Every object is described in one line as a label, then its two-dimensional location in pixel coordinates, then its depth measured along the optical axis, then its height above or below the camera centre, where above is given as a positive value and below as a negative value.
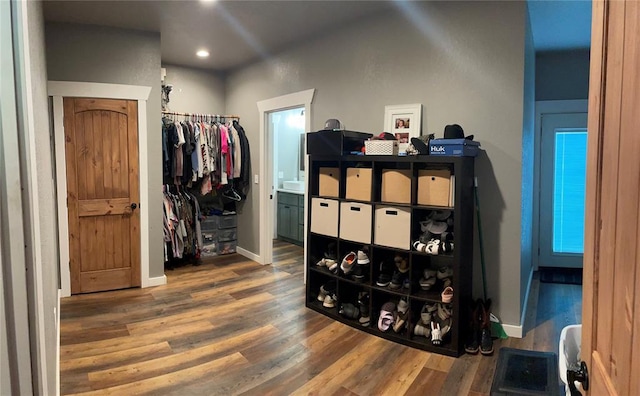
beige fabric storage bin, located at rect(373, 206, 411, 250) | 3.10 -0.42
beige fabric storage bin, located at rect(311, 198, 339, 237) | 3.58 -0.38
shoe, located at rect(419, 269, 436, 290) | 3.11 -0.82
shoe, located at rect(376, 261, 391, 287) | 3.25 -0.82
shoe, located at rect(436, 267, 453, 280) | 3.13 -0.77
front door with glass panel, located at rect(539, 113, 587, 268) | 4.98 -0.19
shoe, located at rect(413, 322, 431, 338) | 3.08 -1.18
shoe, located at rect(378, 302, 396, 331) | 3.23 -1.15
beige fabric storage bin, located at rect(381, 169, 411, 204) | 3.13 -0.09
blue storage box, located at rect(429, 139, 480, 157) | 2.85 +0.18
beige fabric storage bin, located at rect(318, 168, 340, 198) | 3.58 -0.08
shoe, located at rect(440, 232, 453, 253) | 2.97 -0.51
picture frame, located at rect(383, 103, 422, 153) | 3.44 +0.45
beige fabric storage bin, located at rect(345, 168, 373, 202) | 3.32 -0.08
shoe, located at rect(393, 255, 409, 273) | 3.25 -0.72
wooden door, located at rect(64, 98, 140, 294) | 4.05 -0.18
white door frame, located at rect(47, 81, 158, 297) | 3.92 +0.24
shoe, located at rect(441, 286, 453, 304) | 2.92 -0.87
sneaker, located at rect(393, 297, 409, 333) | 3.17 -1.11
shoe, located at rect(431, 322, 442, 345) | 2.96 -1.18
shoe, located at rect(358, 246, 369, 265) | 3.39 -0.70
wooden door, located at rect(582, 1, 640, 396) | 0.64 -0.06
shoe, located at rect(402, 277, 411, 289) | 3.11 -0.85
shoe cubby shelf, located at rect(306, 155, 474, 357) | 2.93 -0.51
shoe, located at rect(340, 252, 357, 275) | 3.47 -0.76
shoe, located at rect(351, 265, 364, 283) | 3.39 -0.84
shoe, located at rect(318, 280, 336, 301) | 3.77 -1.07
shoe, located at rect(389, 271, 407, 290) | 3.19 -0.83
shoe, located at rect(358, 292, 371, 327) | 3.36 -1.13
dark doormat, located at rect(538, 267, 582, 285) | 4.79 -1.26
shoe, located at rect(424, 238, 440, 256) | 2.96 -0.54
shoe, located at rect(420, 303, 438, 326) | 3.10 -1.06
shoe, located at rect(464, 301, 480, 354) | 2.95 -1.17
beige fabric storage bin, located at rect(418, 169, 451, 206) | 2.94 -0.10
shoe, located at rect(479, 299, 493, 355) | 2.92 -1.15
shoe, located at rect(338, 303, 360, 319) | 3.43 -1.16
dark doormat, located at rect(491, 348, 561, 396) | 2.06 -1.08
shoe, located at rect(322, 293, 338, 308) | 3.68 -1.14
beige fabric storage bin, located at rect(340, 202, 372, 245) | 3.32 -0.40
